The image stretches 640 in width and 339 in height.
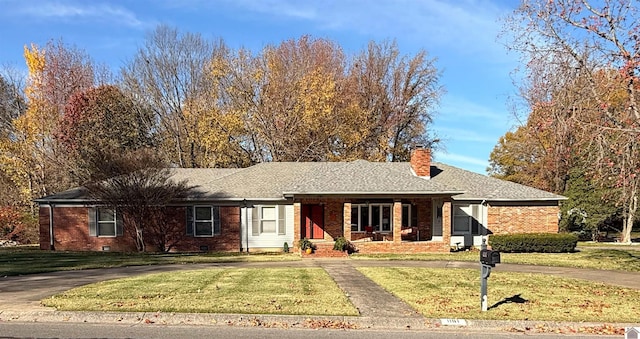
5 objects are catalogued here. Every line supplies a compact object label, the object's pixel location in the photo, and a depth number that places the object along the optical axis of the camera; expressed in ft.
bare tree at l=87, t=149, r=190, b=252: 77.61
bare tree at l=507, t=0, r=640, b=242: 46.03
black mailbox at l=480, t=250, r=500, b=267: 30.91
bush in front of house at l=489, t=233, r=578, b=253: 74.28
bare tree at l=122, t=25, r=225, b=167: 135.23
